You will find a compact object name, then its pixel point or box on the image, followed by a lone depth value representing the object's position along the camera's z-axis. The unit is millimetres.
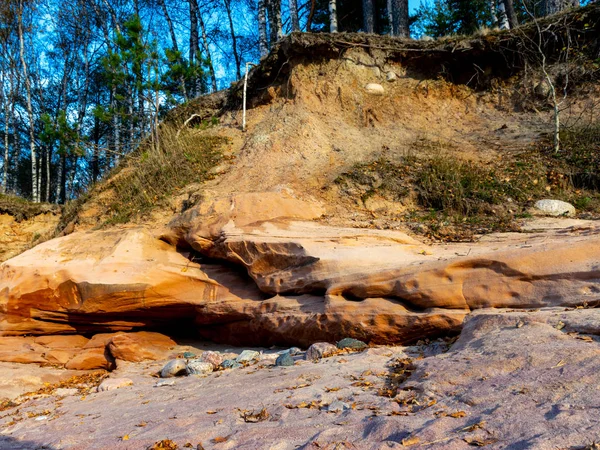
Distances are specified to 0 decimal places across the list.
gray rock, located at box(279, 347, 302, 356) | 4959
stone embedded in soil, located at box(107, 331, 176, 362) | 5992
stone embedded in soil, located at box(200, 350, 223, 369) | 5073
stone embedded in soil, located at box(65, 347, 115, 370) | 6016
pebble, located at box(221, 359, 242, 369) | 4874
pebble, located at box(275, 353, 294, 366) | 4430
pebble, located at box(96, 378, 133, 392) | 4688
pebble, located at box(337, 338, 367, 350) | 4551
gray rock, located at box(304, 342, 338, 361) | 4414
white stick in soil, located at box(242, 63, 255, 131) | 9977
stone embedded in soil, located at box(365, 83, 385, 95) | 10172
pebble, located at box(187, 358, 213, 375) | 4848
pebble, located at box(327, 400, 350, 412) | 2725
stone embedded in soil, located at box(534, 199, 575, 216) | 6672
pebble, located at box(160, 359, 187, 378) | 4977
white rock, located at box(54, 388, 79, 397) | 4787
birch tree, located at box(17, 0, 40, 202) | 16272
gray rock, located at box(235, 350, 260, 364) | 5004
